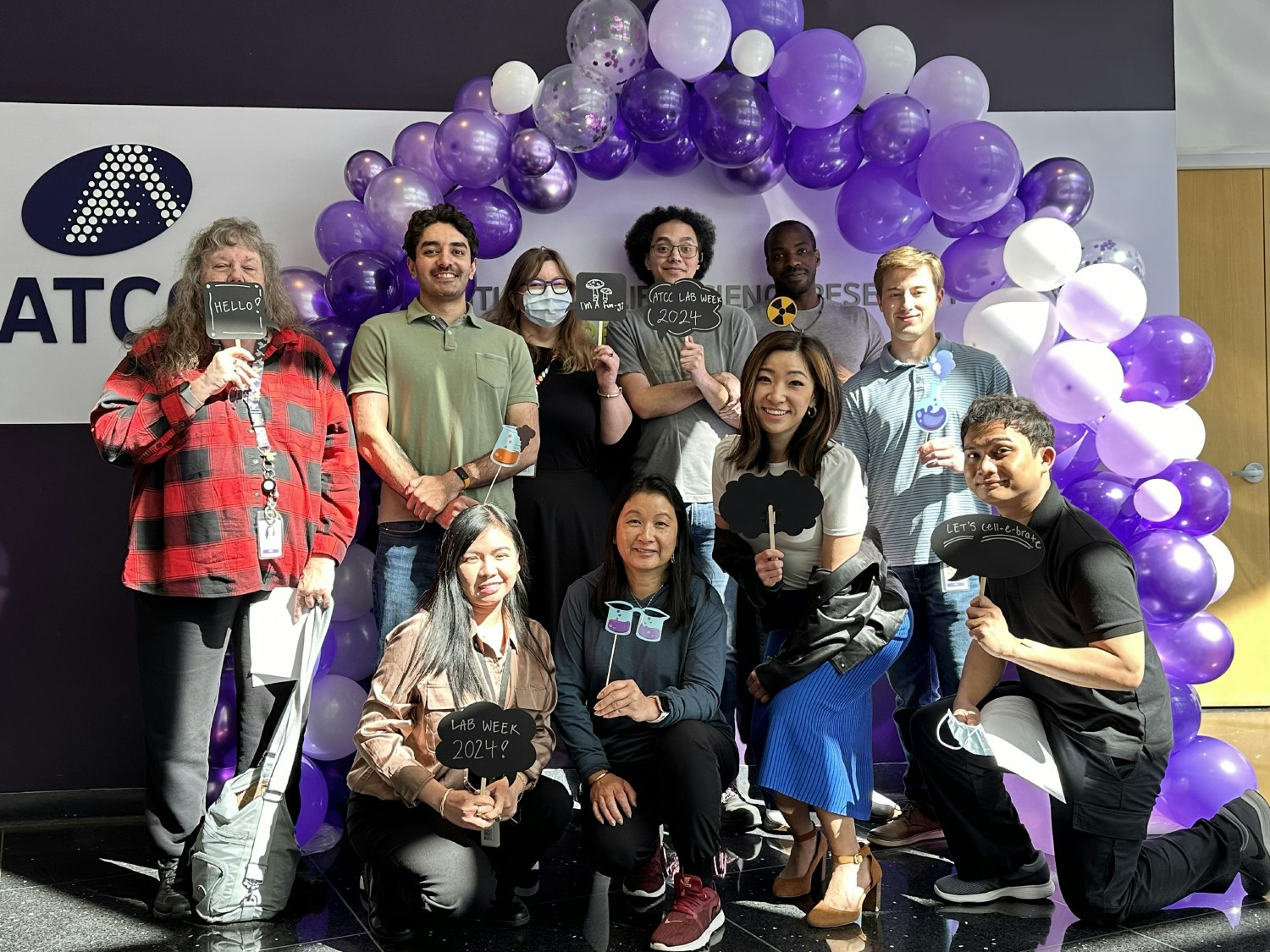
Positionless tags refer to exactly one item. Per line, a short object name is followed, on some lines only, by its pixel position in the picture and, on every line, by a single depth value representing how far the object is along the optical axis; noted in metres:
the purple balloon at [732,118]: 3.55
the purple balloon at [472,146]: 3.47
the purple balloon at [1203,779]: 3.22
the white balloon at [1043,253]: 3.47
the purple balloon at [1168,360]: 3.48
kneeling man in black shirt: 2.57
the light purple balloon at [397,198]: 3.44
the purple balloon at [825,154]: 3.70
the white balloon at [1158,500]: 3.44
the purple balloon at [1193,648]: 3.44
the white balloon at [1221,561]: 3.53
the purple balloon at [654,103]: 3.52
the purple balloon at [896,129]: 3.59
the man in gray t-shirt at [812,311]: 3.71
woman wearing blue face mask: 3.35
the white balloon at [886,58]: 3.72
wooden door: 4.90
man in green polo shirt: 3.19
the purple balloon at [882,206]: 3.72
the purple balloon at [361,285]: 3.45
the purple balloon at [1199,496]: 3.50
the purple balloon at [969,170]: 3.46
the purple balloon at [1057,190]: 3.71
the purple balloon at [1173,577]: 3.35
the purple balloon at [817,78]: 3.48
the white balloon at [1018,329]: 3.52
